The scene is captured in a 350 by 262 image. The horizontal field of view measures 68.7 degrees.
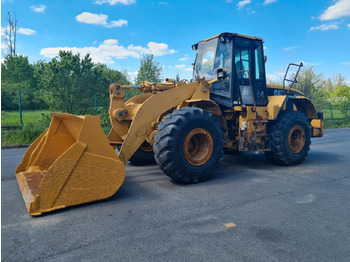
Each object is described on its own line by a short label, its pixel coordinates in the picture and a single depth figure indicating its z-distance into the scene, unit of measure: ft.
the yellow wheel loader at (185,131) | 11.39
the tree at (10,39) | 110.52
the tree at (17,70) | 98.72
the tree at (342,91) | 187.11
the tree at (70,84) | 46.16
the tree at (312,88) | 85.81
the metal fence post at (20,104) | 41.25
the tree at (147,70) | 65.00
